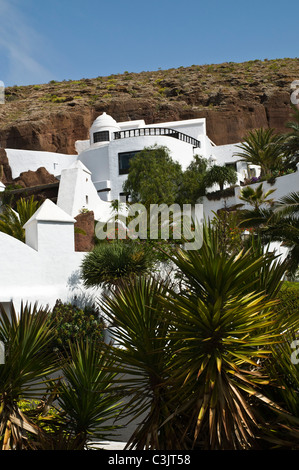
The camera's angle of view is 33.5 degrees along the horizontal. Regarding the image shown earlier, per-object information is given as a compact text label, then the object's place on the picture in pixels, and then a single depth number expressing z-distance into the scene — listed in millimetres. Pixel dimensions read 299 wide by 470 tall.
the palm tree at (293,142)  26562
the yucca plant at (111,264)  13664
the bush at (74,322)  12383
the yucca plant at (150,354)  5289
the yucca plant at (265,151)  29666
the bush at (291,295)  12873
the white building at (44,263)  13195
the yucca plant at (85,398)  6102
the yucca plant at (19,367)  5746
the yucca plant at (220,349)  4926
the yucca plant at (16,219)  17536
